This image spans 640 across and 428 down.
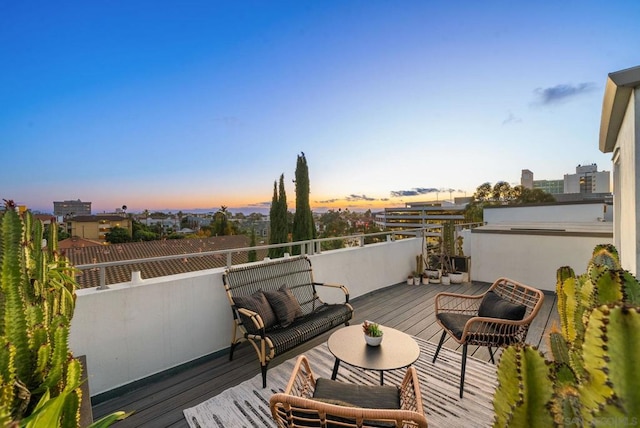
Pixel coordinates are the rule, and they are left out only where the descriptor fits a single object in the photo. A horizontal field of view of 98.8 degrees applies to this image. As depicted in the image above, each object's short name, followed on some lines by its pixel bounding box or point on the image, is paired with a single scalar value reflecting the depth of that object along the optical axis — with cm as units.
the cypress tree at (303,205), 1334
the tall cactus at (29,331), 109
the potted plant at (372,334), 245
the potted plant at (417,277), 602
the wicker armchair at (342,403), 128
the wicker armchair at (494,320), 260
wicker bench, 276
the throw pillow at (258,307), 303
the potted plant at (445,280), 606
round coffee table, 219
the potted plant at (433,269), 612
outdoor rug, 219
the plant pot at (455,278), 613
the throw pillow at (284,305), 317
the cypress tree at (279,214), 1426
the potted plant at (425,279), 611
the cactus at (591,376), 51
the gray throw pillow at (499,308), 268
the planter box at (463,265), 633
